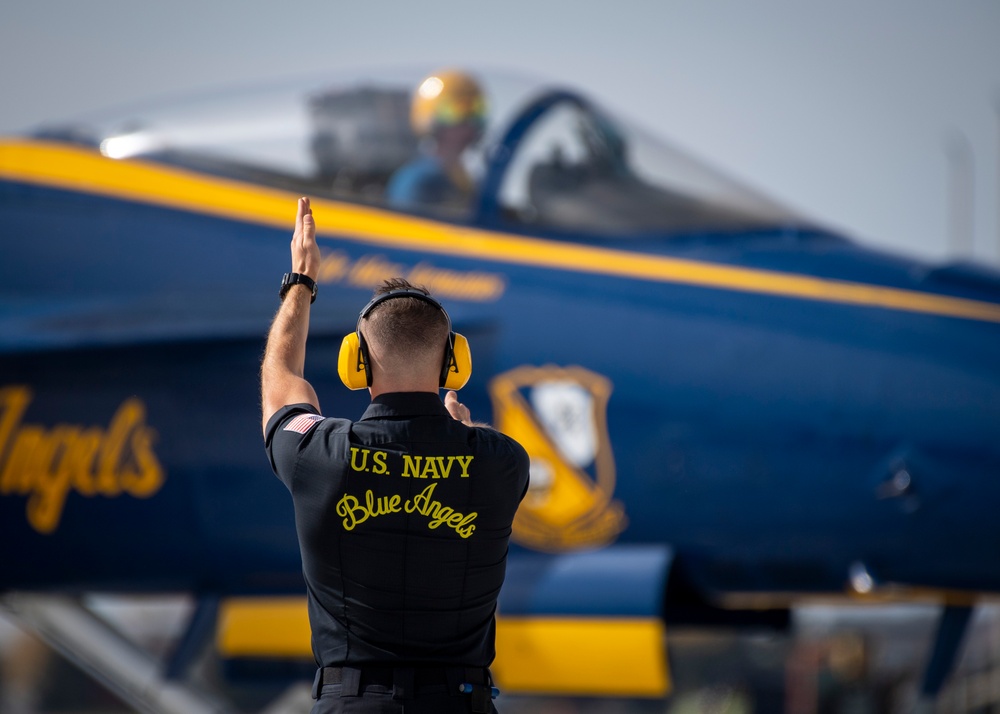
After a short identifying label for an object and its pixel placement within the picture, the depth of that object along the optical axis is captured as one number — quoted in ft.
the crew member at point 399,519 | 53.20
